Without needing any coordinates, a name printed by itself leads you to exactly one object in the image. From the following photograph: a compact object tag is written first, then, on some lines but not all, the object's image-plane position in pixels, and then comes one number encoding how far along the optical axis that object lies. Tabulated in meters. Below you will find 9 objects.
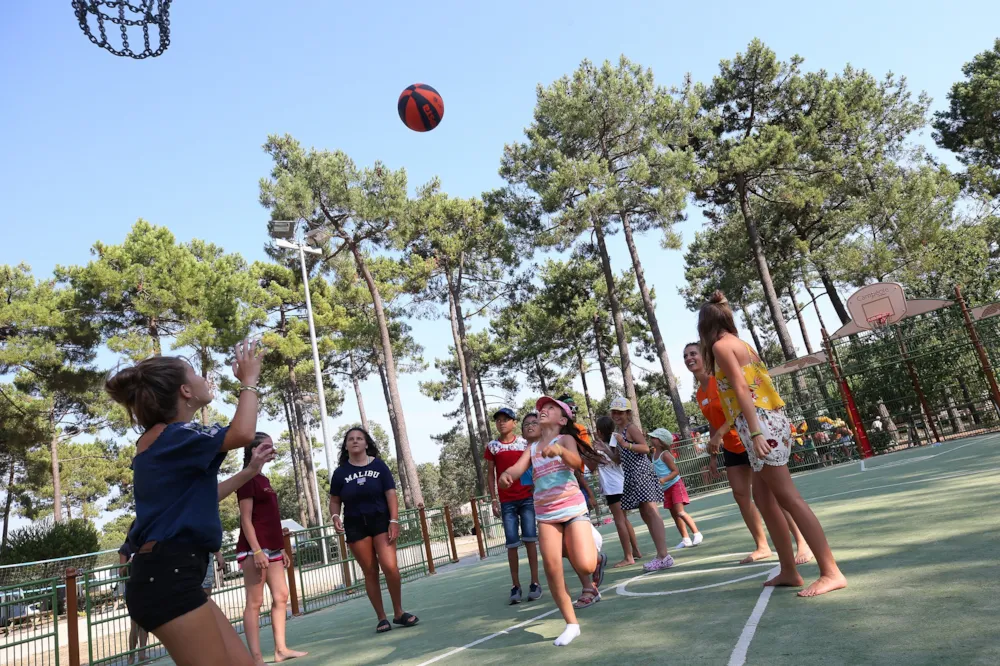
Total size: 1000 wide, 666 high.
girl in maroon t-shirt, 5.24
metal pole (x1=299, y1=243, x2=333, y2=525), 22.19
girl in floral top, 3.83
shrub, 19.56
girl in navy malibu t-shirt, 5.83
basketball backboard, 16.42
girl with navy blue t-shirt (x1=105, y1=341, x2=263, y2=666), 2.23
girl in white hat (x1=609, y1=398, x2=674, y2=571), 6.55
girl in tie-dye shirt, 4.10
